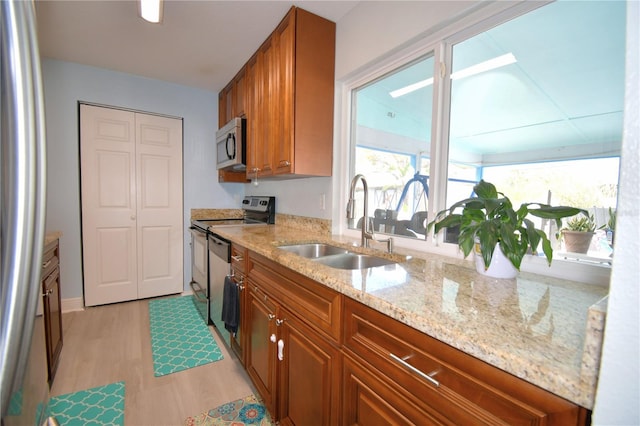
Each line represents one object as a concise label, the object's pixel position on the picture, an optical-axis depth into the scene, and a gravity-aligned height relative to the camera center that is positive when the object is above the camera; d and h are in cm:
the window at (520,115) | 99 +39
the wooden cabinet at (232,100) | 275 +104
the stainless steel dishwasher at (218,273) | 205 -62
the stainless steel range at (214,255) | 217 -51
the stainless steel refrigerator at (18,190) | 33 +0
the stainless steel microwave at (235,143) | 266 +51
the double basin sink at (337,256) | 153 -34
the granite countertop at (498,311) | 47 -28
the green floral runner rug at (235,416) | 150 -120
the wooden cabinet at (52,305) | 165 -72
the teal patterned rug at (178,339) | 203 -120
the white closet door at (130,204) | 293 -12
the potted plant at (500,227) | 95 -8
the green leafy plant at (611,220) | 97 -5
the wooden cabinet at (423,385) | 52 -41
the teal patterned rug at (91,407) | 150 -121
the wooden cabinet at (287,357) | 102 -69
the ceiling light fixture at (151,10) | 165 +111
